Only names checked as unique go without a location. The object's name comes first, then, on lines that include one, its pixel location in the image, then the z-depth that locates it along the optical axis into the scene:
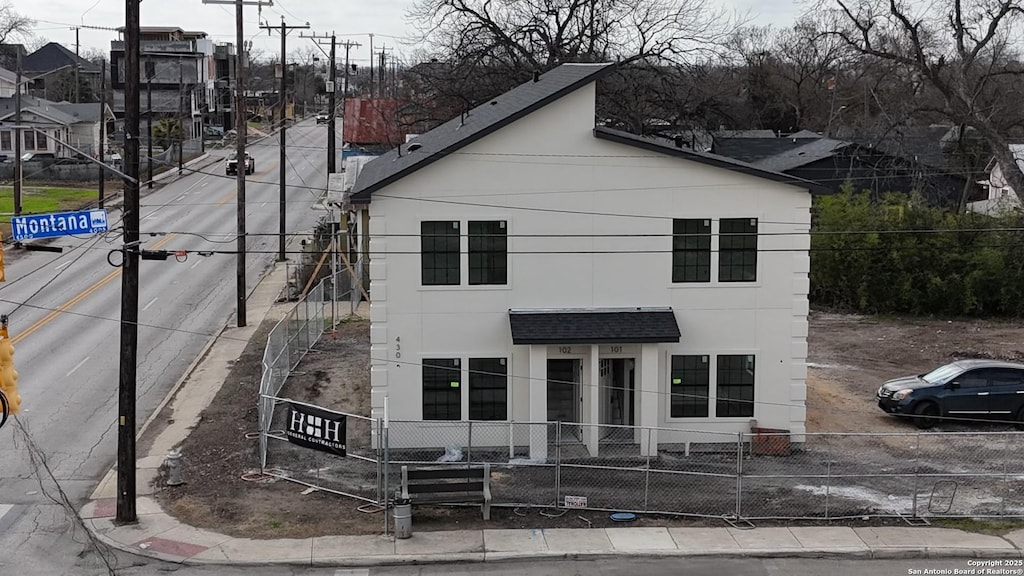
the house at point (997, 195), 44.72
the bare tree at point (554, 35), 55.50
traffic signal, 16.27
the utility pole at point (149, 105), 61.19
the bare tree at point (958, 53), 37.94
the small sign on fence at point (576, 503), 19.80
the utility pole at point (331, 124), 66.50
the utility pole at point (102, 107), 48.46
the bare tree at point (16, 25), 92.81
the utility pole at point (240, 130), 37.12
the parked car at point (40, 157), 79.10
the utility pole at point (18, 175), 52.19
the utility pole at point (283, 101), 47.81
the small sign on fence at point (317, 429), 20.34
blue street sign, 17.75
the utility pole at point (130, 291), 18.59
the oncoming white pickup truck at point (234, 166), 73.38
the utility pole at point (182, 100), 89.08
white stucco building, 23.16
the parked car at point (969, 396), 26.11
